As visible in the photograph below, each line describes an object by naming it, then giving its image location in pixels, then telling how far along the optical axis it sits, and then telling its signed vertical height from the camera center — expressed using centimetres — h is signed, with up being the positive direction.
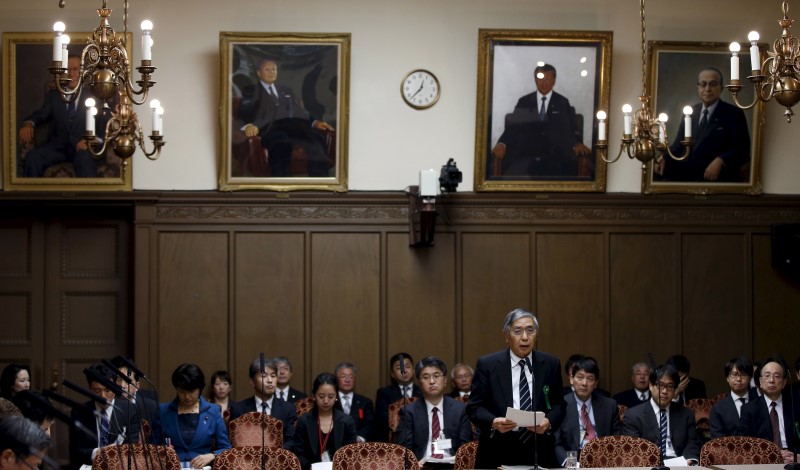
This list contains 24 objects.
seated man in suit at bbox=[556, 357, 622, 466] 855 -151
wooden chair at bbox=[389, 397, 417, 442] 925 -174
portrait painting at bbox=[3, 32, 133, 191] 1043 +86
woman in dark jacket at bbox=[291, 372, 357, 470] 802 -162
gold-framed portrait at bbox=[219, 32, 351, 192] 1056 +109
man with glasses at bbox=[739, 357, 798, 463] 830 -152
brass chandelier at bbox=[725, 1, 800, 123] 641 +93
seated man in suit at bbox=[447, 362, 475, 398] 1018 -154
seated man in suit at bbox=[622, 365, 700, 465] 820 -158
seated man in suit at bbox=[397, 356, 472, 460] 816 -157
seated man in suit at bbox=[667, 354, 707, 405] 1026 -165
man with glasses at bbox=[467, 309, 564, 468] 602 -99
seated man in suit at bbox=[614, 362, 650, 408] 1052 -166
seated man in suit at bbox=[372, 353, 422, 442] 1009 -169
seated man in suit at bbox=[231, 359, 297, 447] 902 -162
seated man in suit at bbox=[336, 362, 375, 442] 1005 -175
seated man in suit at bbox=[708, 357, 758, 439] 854 -150
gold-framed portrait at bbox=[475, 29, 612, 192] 1078 +116
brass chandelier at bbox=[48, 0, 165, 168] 624 +95
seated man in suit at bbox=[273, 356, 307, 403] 1013 -161
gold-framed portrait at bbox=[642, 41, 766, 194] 1099 +105
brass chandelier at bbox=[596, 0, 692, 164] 846 +71
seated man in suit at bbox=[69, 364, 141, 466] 739 -156
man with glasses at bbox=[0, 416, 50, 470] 384 -84
